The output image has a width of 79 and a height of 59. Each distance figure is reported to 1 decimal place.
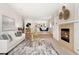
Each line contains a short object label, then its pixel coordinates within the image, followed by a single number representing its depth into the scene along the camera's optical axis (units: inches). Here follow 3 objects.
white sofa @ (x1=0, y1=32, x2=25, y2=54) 59.0
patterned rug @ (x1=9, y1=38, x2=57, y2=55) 60.1
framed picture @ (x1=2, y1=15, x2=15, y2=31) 63.9
